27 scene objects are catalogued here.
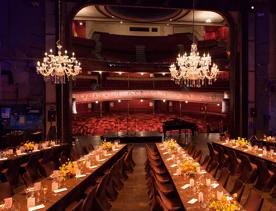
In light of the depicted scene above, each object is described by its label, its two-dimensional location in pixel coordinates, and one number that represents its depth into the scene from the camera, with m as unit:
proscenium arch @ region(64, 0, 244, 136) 10.47
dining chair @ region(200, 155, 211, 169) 5.86
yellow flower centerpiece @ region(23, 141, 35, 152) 6.79
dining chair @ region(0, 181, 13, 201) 3.76
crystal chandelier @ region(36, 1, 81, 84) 7.85
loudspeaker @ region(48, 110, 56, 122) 10.24
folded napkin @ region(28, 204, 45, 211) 3.08
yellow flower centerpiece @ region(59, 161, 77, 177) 4.29
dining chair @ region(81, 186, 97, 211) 3.17
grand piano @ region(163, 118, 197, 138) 11.33
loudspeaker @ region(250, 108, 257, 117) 10.85
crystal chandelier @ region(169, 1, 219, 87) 7.92
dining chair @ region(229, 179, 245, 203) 3.97
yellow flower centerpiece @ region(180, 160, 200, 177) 4.27
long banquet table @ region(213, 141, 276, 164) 5.71
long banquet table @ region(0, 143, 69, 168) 5.76
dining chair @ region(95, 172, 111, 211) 3.90
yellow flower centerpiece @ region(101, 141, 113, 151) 7.03
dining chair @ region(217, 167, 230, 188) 4.30
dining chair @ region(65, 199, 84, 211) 3.09
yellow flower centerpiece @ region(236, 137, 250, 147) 7.30
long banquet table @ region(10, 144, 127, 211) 3.29
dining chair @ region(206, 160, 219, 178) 5.33
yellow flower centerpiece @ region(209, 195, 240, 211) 2.76
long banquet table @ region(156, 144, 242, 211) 3.17
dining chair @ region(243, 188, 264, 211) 3.02
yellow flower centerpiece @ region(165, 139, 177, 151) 6.75
